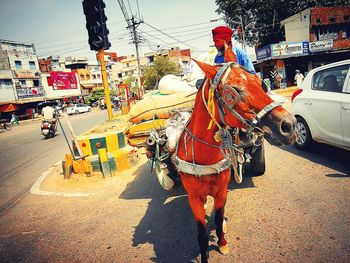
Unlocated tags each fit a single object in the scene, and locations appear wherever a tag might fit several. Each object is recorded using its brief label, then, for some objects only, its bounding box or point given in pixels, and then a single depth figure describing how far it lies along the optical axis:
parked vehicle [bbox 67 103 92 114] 36.41
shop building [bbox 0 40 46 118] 33.78
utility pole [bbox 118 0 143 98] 26.80
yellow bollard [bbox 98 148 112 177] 6.12
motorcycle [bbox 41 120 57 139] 13.85
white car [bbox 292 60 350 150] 4.38
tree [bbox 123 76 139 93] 34.50
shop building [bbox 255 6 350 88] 26.14
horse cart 3.39
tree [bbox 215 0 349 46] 32.09
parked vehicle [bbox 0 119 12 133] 23.06
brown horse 1.69
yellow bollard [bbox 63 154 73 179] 6.42
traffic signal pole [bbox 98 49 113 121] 7.36
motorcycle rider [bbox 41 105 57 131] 14.17
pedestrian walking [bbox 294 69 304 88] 20.58
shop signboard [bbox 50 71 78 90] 41.56
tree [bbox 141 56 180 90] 43.38
